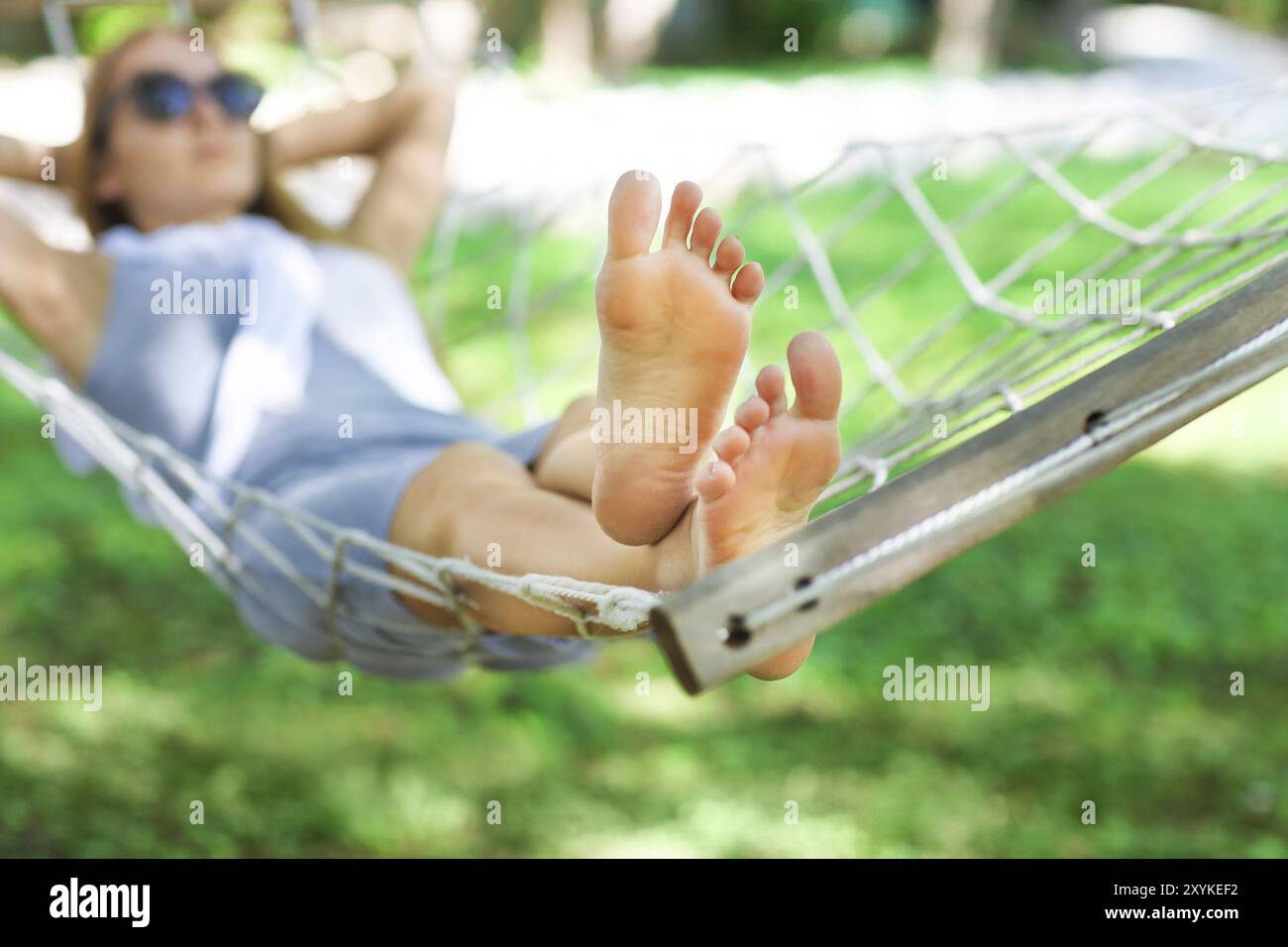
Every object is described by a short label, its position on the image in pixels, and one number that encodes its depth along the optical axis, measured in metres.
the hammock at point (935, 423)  0.72
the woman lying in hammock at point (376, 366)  0.89
